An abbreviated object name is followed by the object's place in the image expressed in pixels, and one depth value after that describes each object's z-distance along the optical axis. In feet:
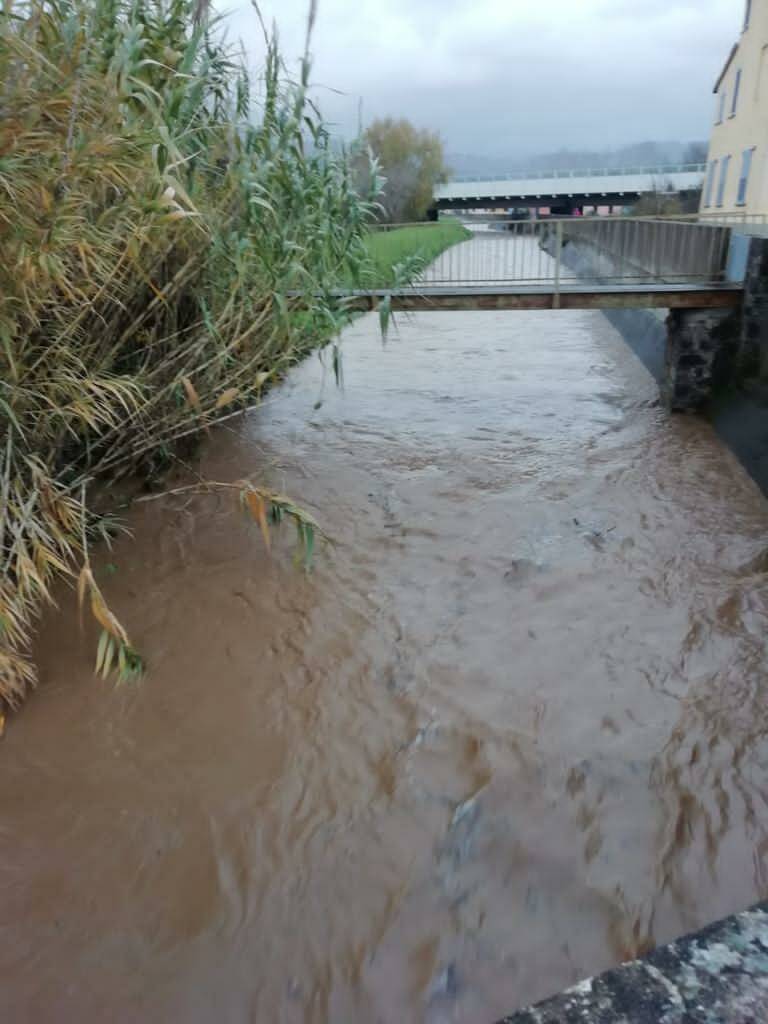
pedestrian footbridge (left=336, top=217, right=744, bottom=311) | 26.61
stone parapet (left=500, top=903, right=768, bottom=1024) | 4.92
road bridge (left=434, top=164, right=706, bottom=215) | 148.66
